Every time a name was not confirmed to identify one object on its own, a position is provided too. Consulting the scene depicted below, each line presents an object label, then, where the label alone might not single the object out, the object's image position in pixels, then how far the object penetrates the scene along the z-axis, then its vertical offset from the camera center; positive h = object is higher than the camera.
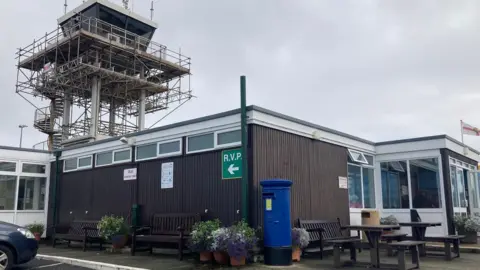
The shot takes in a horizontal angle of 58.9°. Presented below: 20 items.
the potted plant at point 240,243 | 8.23 -0.72
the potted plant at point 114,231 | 11.37 -0.67
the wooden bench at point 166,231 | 9.80 -0.63
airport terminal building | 9.96 +0.92
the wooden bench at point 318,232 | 9.98 -0.67
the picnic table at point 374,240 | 8.43 -0.71
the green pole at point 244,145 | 9.23 +1.31
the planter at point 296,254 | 9.05 -1.03
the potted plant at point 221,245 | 8.36 -0.77
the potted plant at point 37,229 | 14.55 -0.78
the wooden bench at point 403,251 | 7.82 -0.87
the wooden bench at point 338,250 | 8.55 -0.92
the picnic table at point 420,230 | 9.81 -0.63
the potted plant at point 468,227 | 12.59 -0.67
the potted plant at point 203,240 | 8.65 -0.70
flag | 18.47 +3.24
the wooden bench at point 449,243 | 9.39 -0.87
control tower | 24.56 +8.27
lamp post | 47.01 +8.66
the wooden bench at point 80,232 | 12.16 -0.81
